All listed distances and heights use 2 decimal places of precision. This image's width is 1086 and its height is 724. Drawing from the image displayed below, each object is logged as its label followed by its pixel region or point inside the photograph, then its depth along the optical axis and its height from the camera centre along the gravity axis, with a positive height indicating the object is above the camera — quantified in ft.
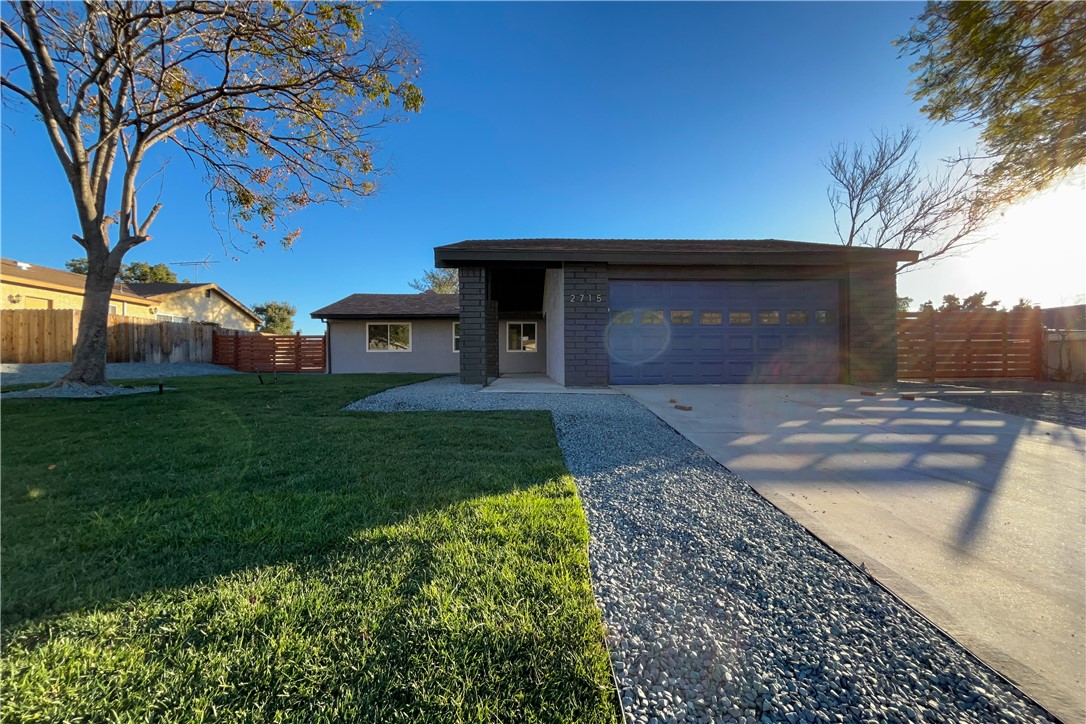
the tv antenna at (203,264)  30.53 +7.68
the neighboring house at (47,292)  51.93 +9.77
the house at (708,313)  30.12 +3.28
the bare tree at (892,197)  50.50 +22.23
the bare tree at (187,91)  21.65 +17.17
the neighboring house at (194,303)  72.59 +11.04
